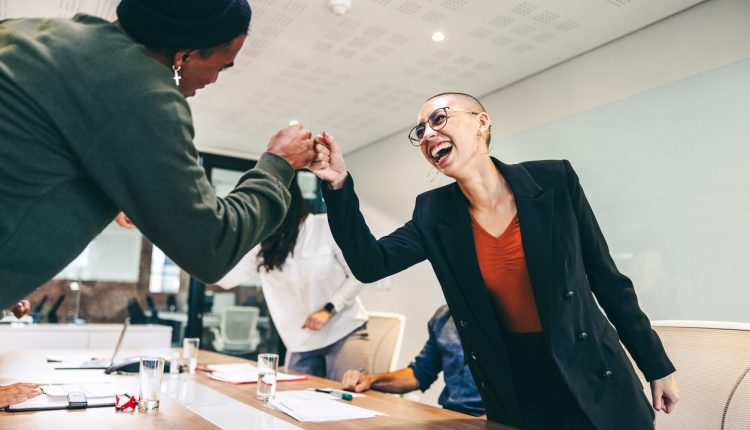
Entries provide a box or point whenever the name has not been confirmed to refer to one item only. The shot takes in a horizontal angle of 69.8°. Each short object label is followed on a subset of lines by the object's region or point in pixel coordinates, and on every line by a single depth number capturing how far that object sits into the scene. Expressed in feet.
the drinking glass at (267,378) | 4.76
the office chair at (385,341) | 8.78
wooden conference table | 3.51
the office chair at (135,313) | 18.83
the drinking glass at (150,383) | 4.05
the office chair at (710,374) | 4.52
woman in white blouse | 8.46
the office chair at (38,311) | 16.11
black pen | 5.01
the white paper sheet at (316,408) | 4.12
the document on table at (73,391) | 3.88
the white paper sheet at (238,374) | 5.89
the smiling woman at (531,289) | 4.30
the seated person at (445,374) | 6.55
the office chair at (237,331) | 20.42
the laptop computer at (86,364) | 6.59
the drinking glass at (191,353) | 6.70
